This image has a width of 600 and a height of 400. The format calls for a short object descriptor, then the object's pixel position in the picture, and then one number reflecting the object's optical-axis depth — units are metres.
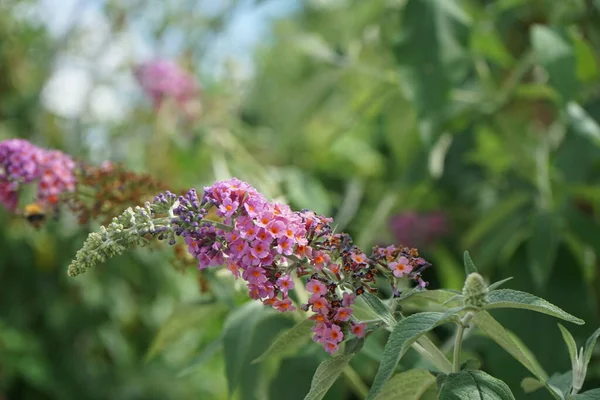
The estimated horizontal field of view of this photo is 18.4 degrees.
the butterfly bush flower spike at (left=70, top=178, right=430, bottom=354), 0.81
